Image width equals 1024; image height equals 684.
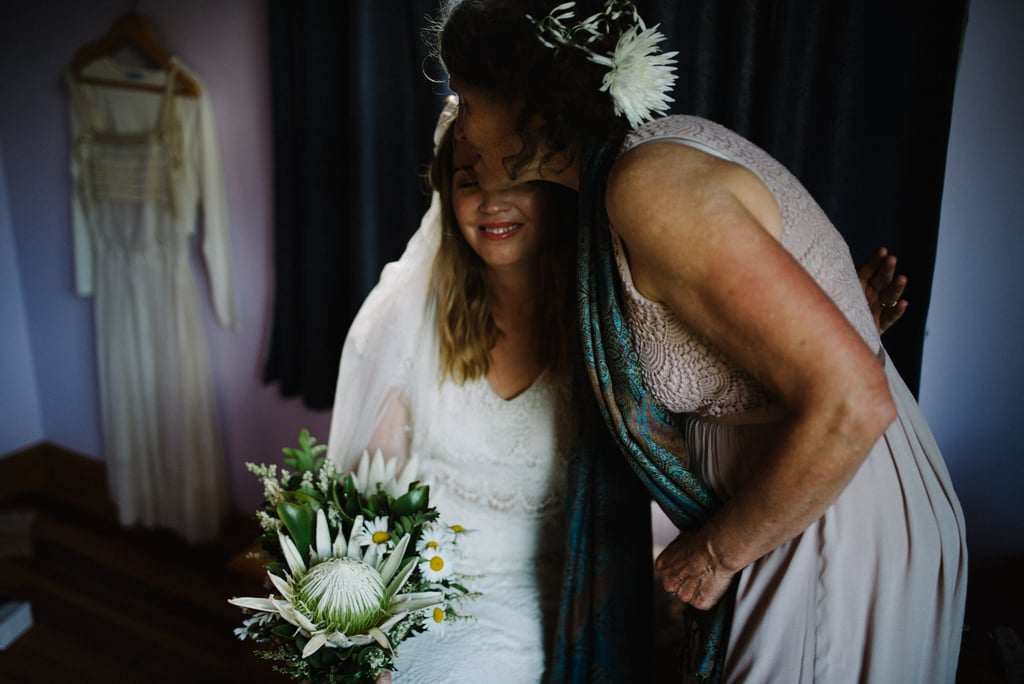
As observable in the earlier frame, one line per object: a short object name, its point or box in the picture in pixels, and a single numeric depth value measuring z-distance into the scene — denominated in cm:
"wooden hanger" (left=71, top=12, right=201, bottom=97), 239
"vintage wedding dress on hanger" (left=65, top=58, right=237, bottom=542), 245
